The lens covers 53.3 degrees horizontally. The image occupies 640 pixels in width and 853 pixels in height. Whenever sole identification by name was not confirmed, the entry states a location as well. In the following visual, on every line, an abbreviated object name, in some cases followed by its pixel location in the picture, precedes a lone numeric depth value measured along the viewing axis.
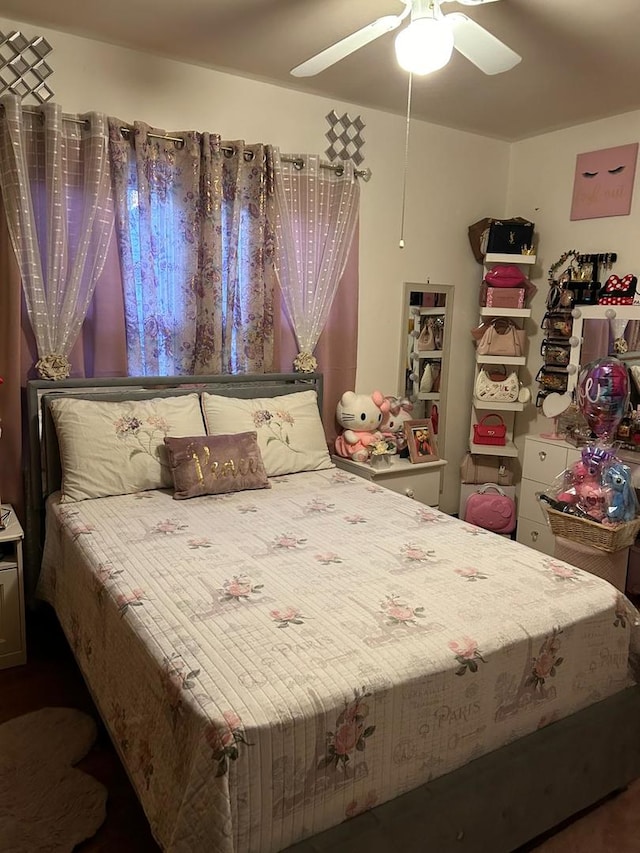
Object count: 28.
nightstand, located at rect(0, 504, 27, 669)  2.43
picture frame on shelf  3.56
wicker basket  2.67
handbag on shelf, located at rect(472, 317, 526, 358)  3.93
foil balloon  2.91
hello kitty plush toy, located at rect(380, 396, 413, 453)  3.60
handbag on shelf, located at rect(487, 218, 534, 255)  3.86
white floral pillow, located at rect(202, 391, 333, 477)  2.99
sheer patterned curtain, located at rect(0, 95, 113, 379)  2.59
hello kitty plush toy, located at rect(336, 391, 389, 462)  3.49
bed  1.30
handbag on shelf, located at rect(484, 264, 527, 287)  3.85
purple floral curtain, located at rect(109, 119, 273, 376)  2.86
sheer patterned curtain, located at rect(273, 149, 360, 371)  3.27
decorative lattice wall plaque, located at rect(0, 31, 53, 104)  2.57
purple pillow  2.67
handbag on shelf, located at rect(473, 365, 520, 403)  3.98
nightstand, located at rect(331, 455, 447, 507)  3.41
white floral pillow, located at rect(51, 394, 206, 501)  2.61
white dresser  3.51
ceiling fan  1.79
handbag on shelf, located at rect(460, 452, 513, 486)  4.20
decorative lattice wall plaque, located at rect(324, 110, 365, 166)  3.43
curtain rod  2.70
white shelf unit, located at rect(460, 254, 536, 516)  3.86
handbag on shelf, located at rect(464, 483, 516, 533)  3.91
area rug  1.74
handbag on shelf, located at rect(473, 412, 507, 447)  4.09
